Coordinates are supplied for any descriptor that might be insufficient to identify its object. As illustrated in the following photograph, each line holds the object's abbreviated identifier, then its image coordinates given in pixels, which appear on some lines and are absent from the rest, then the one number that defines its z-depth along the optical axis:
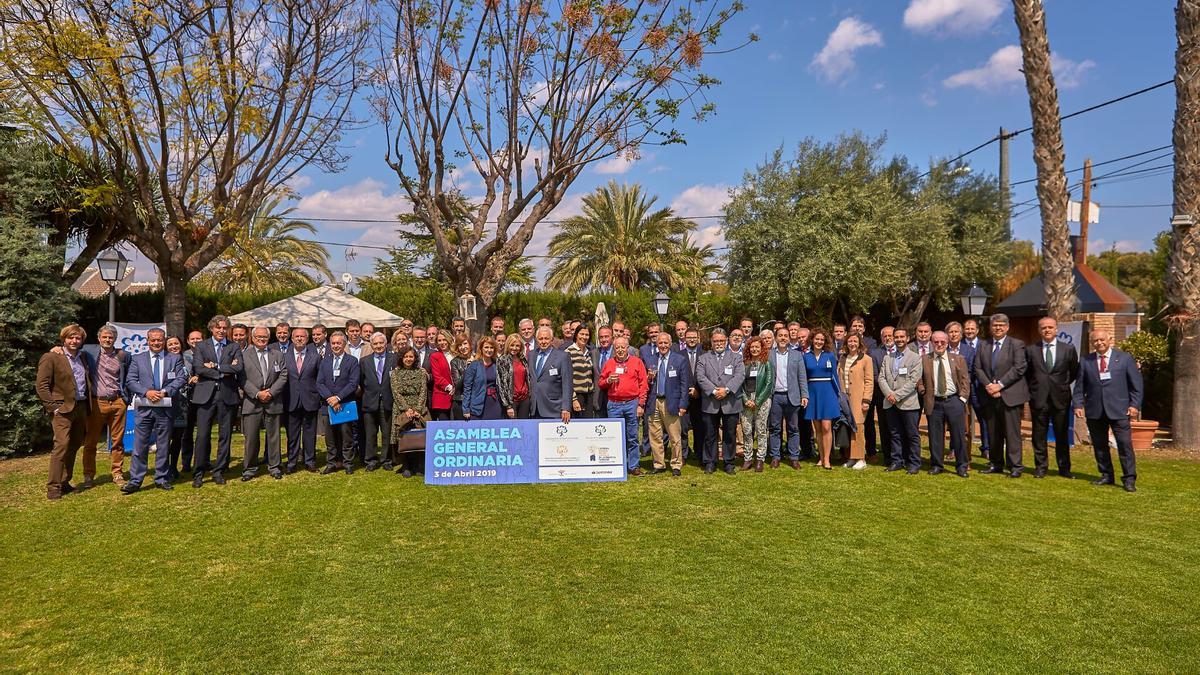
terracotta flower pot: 10.35
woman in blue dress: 8.78
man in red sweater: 8.45
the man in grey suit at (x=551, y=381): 8.43
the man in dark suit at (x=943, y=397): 8.31
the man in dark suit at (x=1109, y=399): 7.59
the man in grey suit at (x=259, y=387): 8.24
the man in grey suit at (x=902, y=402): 8.45
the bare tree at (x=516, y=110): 14.34
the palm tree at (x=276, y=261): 32.03
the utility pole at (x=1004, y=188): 22.88
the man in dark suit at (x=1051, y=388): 8.11
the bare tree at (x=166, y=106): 10.80
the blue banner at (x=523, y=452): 8.11
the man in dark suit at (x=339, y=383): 8.55
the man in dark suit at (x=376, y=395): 8.70
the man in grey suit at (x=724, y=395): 8.54
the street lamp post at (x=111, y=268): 13.62
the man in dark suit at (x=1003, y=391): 8.20
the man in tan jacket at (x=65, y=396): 7.42
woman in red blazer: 8.66
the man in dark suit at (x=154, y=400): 7.69
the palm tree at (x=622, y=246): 31.09
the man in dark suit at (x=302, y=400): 8.50
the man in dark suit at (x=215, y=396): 8.04
